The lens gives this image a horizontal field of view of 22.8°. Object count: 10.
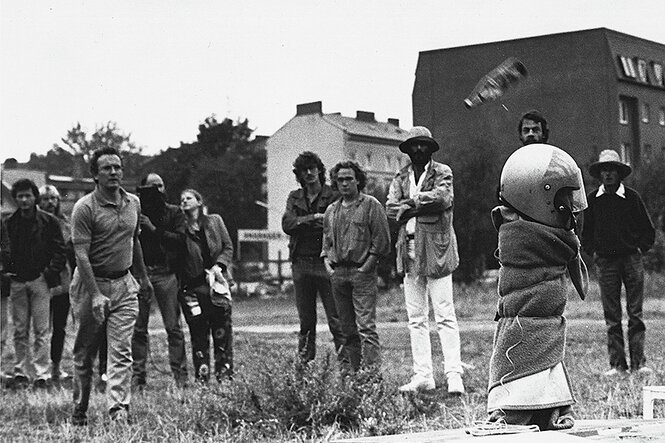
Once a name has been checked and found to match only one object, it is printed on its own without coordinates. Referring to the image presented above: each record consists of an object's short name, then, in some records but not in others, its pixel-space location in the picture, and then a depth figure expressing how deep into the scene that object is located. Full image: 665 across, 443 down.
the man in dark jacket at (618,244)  14.61
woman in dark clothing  15.16
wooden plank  5.45
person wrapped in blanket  6.54
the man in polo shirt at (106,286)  11.87
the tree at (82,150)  101.17
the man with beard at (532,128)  11.56
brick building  45.29
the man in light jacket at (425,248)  12.78
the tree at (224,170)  83.38
